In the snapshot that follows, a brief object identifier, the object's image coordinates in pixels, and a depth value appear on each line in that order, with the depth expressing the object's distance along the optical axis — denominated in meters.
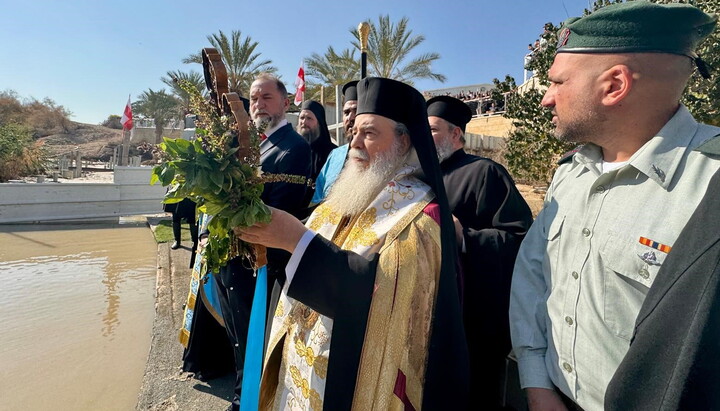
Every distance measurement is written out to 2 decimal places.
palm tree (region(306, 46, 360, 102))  17.53
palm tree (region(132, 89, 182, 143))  31.83
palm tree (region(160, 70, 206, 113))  20.30
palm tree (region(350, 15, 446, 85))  16.72
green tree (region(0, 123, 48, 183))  15.83
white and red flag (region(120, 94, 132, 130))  13.81
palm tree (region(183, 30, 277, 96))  18.91
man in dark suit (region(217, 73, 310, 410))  2.63
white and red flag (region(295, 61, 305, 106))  10.94
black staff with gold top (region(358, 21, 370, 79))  2.67
